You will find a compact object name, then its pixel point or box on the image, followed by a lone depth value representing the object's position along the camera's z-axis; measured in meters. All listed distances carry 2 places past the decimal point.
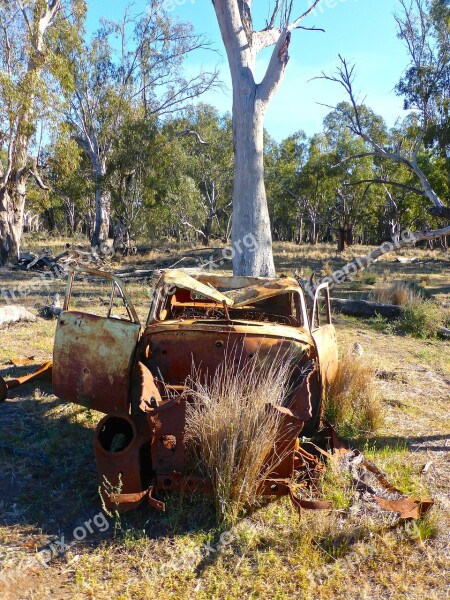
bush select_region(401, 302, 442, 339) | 9.83
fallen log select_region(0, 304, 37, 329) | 8.81
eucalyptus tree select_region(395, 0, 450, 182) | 18.17
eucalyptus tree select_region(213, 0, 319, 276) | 10.09
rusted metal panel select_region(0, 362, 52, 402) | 5.30
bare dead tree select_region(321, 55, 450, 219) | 12.11
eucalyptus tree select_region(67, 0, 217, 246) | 25.61
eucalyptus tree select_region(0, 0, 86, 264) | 17.97
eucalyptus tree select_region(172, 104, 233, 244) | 34.44
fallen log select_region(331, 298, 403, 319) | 11.05
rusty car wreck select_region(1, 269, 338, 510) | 3.28
